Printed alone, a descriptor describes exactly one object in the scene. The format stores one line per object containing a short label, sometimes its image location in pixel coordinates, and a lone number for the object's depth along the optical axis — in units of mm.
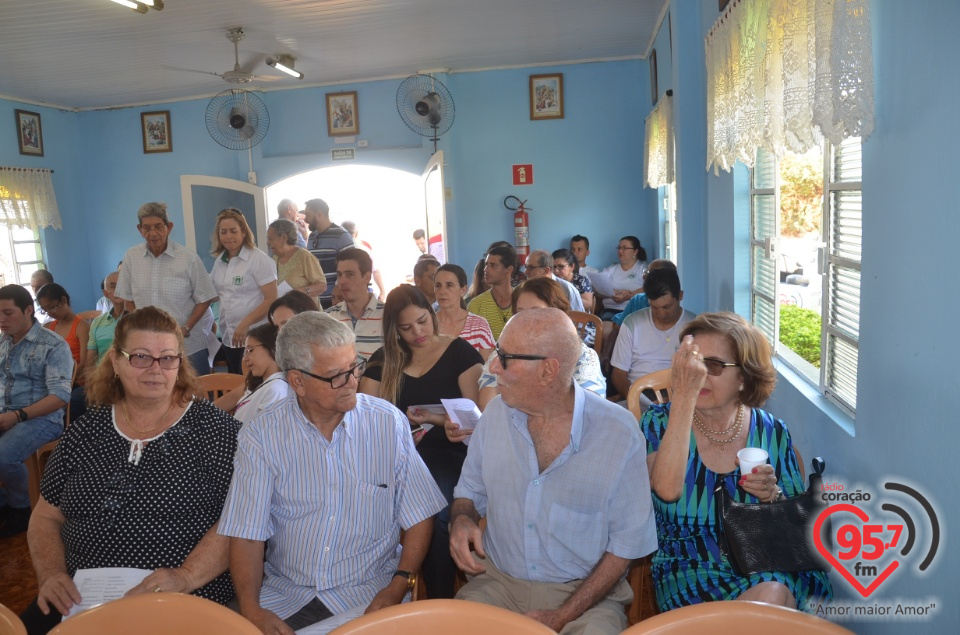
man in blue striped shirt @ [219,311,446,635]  1931
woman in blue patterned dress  1863
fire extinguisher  8111
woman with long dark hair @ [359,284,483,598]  3000
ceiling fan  6084
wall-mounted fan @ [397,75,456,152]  7945
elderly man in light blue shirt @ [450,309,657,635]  1823
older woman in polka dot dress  1997
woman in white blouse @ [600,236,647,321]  7305
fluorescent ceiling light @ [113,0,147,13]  4609
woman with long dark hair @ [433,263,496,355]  3729
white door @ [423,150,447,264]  7879
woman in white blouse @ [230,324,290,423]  2904
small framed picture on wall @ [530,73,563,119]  8305
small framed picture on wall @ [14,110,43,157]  8398
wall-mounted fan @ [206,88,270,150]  8297
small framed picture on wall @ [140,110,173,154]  9125
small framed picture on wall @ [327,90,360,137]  8633
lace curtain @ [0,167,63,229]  8062
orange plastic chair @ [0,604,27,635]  1377
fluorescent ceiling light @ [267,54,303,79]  6807
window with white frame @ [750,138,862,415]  2588
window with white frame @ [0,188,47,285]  8094
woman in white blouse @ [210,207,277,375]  4645
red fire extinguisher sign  8406
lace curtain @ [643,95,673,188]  5625
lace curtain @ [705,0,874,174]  1929
